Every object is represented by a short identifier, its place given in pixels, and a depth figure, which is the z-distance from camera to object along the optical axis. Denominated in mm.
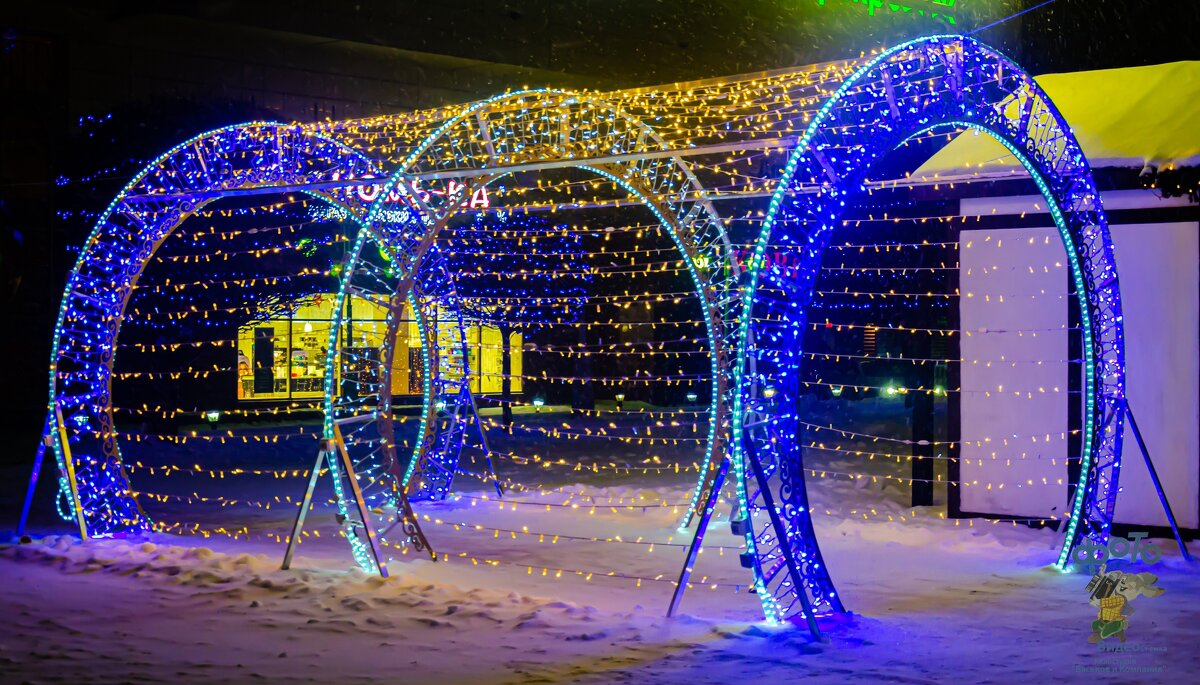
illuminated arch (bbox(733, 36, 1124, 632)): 6691
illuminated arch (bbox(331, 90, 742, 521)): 9117
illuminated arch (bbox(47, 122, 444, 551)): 10102
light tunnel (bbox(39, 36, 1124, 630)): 6832
